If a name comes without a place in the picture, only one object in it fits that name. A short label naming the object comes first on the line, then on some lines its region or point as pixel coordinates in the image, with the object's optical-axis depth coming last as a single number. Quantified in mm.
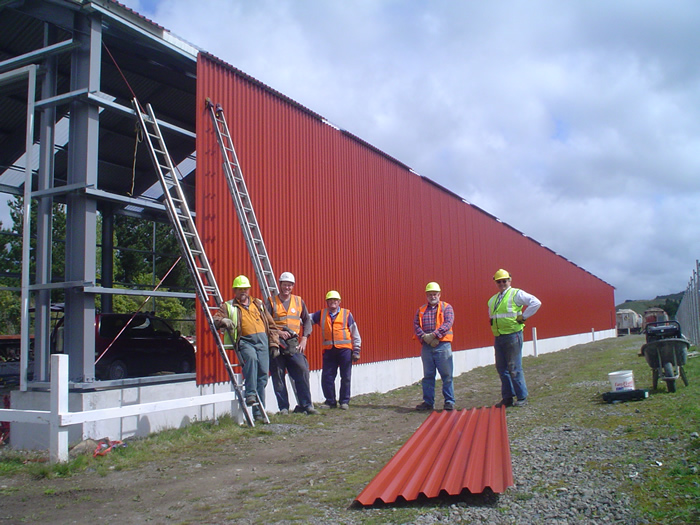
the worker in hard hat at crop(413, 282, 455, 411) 9523
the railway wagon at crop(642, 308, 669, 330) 54344
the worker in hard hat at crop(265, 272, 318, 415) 9422
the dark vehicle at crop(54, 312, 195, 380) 11633
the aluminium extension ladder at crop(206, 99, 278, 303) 9782
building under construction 8242
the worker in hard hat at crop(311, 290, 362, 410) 10234
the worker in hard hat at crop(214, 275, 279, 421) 8508
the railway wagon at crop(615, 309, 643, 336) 65562
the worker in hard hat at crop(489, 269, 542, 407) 9195
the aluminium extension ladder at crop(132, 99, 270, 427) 8367
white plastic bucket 8250
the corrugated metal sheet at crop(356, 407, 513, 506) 4492
